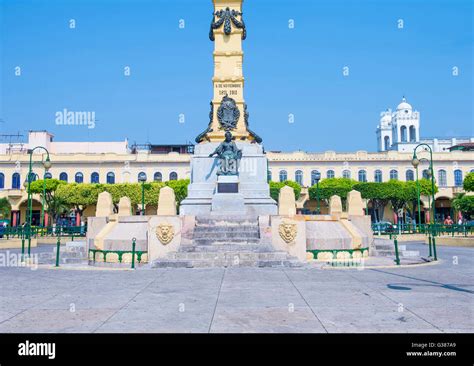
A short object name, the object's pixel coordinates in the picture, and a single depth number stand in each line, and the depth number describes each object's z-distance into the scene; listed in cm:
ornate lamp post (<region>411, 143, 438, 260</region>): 2720
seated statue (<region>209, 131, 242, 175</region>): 2552
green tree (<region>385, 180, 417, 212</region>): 6494
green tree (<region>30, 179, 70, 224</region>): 6350
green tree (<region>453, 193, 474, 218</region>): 5847
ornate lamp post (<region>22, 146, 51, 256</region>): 2889
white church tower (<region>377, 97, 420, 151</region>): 10799
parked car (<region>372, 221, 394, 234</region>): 4587
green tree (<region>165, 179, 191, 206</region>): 6334
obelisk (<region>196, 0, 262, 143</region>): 2875
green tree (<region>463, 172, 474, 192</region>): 5762
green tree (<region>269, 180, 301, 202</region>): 6462
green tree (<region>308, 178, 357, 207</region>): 6762
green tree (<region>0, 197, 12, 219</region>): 7144
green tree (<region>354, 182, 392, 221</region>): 6525
